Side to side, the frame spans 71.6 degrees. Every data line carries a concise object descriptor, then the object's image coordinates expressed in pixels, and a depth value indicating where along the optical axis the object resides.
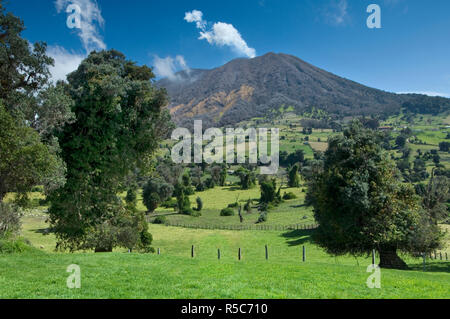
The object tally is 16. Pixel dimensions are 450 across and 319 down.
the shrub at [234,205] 90.54
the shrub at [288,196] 100.33
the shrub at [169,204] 98.81
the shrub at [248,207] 86.44
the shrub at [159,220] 74.94
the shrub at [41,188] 18.35
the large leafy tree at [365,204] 22.97
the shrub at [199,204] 90.07
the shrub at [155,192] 88.50
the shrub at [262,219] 74.19
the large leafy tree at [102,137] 19.84
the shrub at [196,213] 83.49
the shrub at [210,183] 122.76
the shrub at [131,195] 87.72
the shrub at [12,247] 17.38
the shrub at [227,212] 84.12
